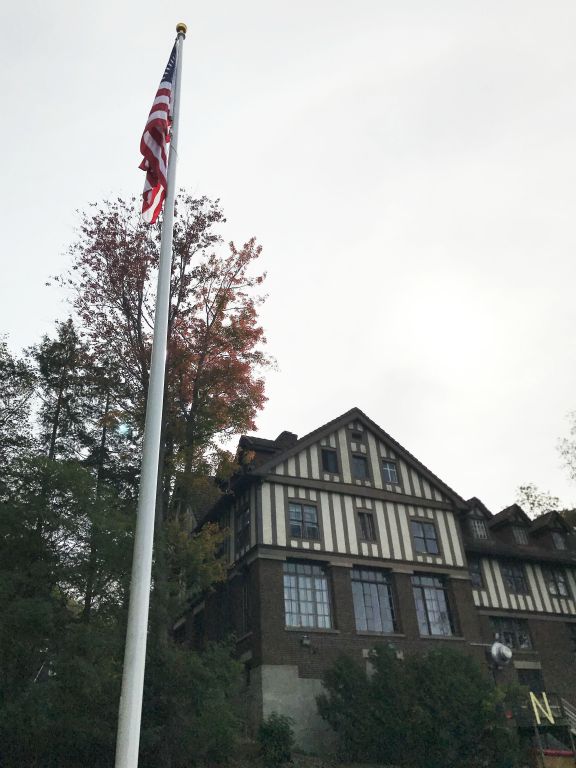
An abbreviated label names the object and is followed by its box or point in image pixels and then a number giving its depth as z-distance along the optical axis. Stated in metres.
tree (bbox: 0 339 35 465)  25.45
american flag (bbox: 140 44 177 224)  10.96
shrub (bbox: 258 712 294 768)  18.31
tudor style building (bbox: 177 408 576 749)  22.92
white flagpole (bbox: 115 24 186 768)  7.09
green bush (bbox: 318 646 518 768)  18.08
